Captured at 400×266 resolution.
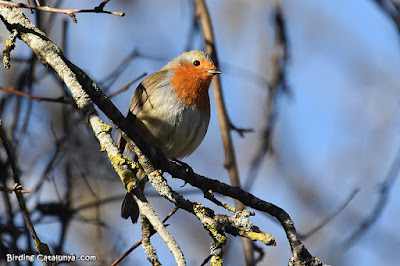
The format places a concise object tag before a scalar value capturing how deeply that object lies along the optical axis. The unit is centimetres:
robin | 766
